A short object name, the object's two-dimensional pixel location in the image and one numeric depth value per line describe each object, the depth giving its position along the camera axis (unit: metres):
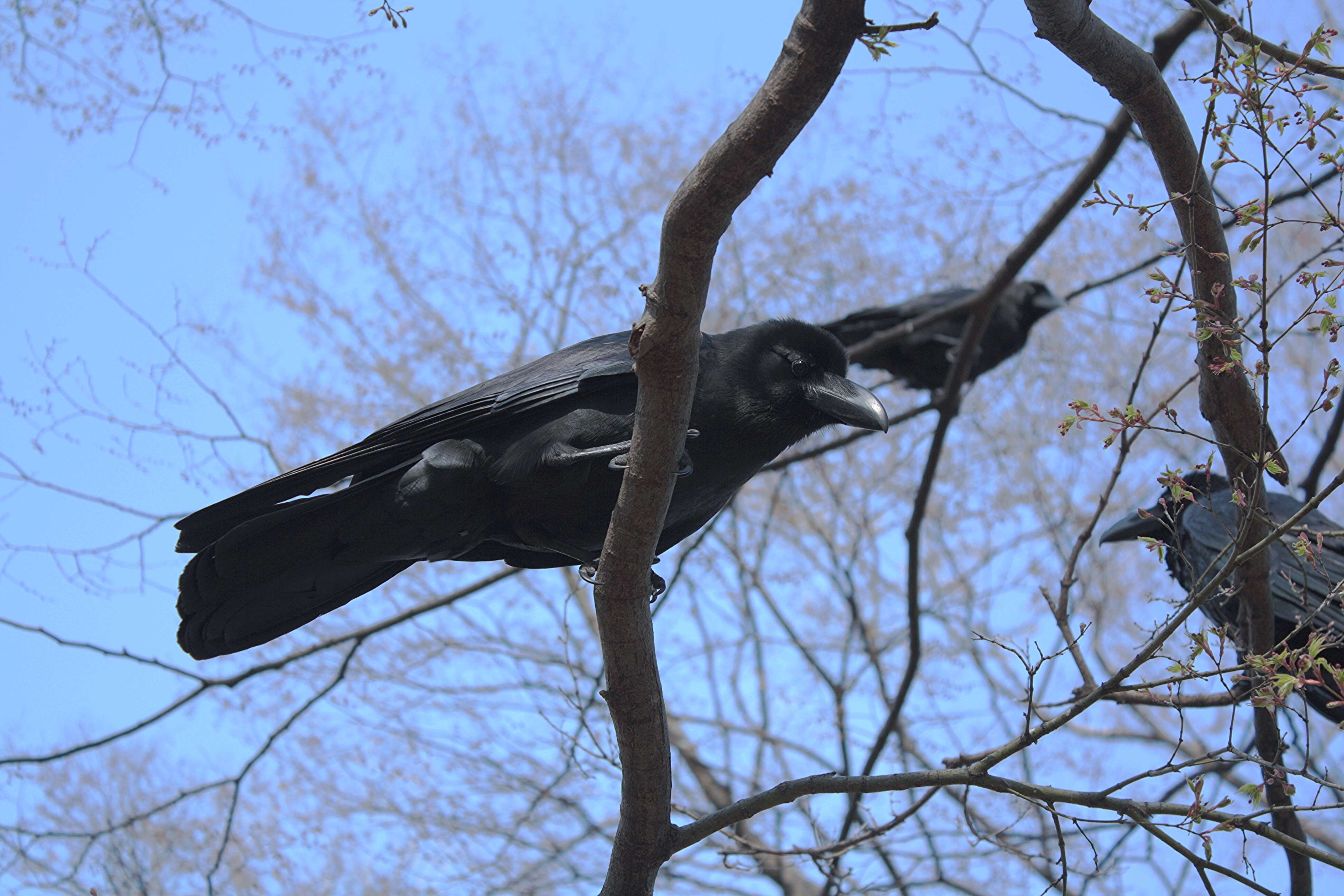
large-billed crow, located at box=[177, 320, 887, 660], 3.34
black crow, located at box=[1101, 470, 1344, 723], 2.59
